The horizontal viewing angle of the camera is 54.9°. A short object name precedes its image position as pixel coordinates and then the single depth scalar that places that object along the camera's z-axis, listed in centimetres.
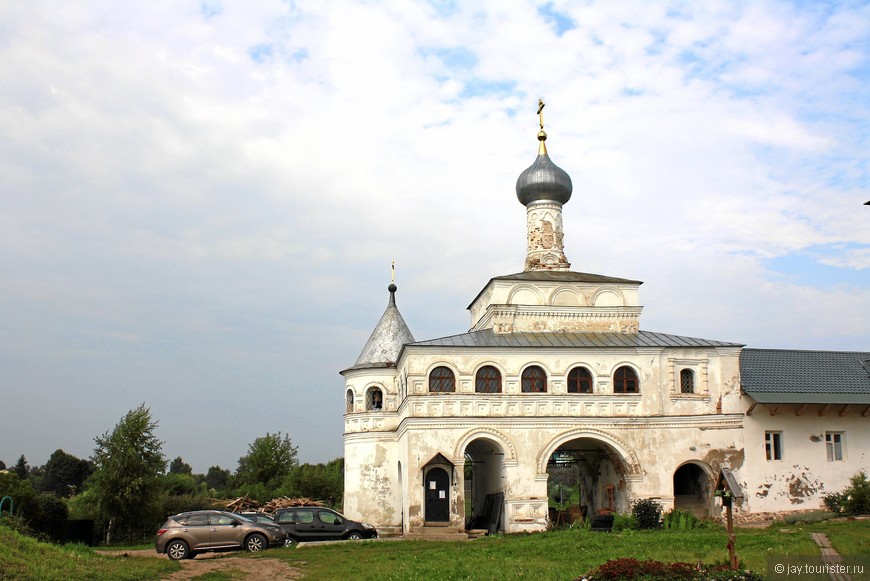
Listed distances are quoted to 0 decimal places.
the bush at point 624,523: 2291
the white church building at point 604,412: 2455
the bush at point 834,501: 2465
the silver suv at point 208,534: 1819
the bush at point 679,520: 2245
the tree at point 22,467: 7450
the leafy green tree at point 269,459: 4200
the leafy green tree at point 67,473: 6906
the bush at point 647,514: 2316
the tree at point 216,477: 9009
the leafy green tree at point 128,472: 2981
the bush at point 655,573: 1148
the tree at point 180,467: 9469
